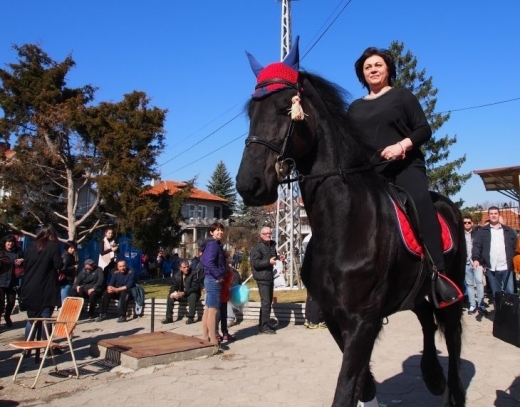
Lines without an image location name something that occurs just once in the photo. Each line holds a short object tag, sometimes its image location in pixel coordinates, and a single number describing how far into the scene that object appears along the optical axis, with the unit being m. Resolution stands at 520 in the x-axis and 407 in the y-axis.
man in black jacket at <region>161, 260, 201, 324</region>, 11.22
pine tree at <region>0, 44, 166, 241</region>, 22.23
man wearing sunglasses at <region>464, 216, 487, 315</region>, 10.43
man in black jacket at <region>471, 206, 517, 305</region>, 9.73
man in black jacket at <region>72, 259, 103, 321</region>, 12.46
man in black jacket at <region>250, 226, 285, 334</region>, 9.83
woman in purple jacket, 8.43
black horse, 2.68
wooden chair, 6.84
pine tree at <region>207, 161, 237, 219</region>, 74.25
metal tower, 17.59
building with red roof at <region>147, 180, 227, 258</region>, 62.24
